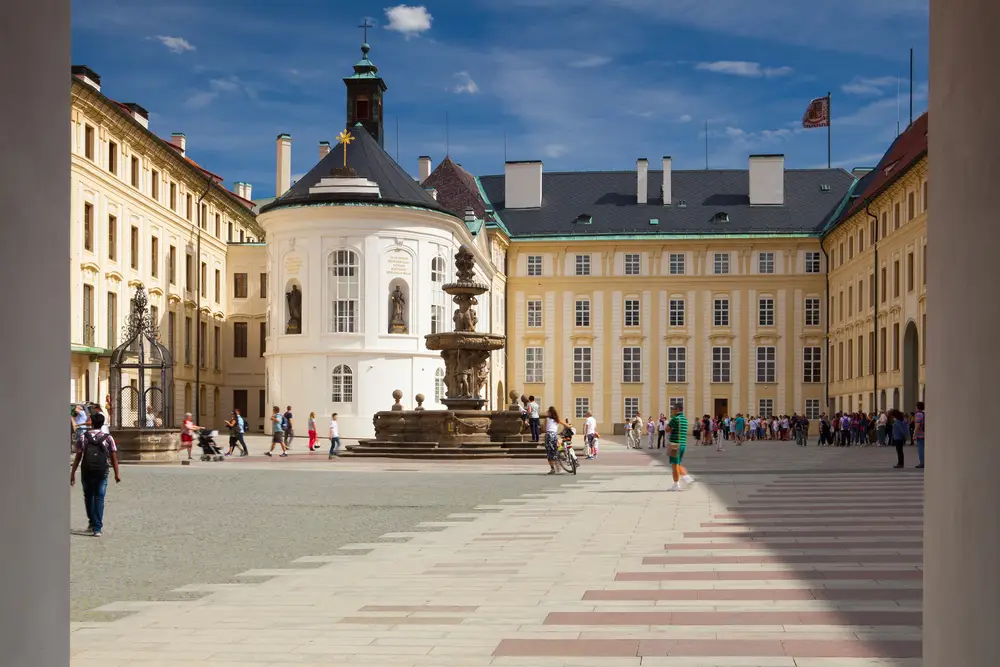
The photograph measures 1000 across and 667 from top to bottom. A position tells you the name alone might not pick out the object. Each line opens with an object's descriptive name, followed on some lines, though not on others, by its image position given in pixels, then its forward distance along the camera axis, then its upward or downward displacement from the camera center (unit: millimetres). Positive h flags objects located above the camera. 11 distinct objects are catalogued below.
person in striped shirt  23109 -1237
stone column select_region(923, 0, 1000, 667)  3963 +114
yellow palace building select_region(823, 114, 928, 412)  55781 +4124
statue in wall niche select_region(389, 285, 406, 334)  62031 +2867
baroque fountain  38844 -1378
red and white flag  89750 +17654
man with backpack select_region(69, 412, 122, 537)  15969 -1130
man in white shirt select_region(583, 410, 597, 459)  40000 -1858
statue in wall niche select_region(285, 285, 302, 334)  62156 +2976
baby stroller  37500 -2096
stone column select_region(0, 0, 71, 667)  4203 +163
